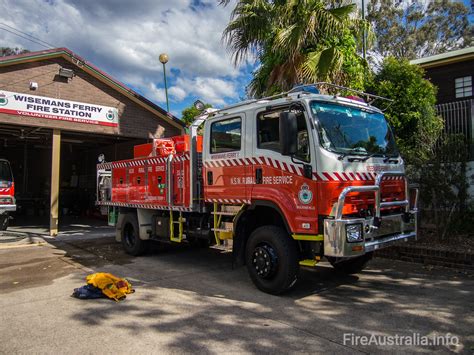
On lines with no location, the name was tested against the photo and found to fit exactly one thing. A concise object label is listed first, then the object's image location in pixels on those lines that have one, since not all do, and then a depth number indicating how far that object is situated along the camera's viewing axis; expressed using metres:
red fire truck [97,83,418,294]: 4.97
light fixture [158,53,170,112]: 16.69
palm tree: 9.14
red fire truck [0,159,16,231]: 11.75
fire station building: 10.98
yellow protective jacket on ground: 5.54
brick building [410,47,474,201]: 18.47
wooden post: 11.81
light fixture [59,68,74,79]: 11.70
